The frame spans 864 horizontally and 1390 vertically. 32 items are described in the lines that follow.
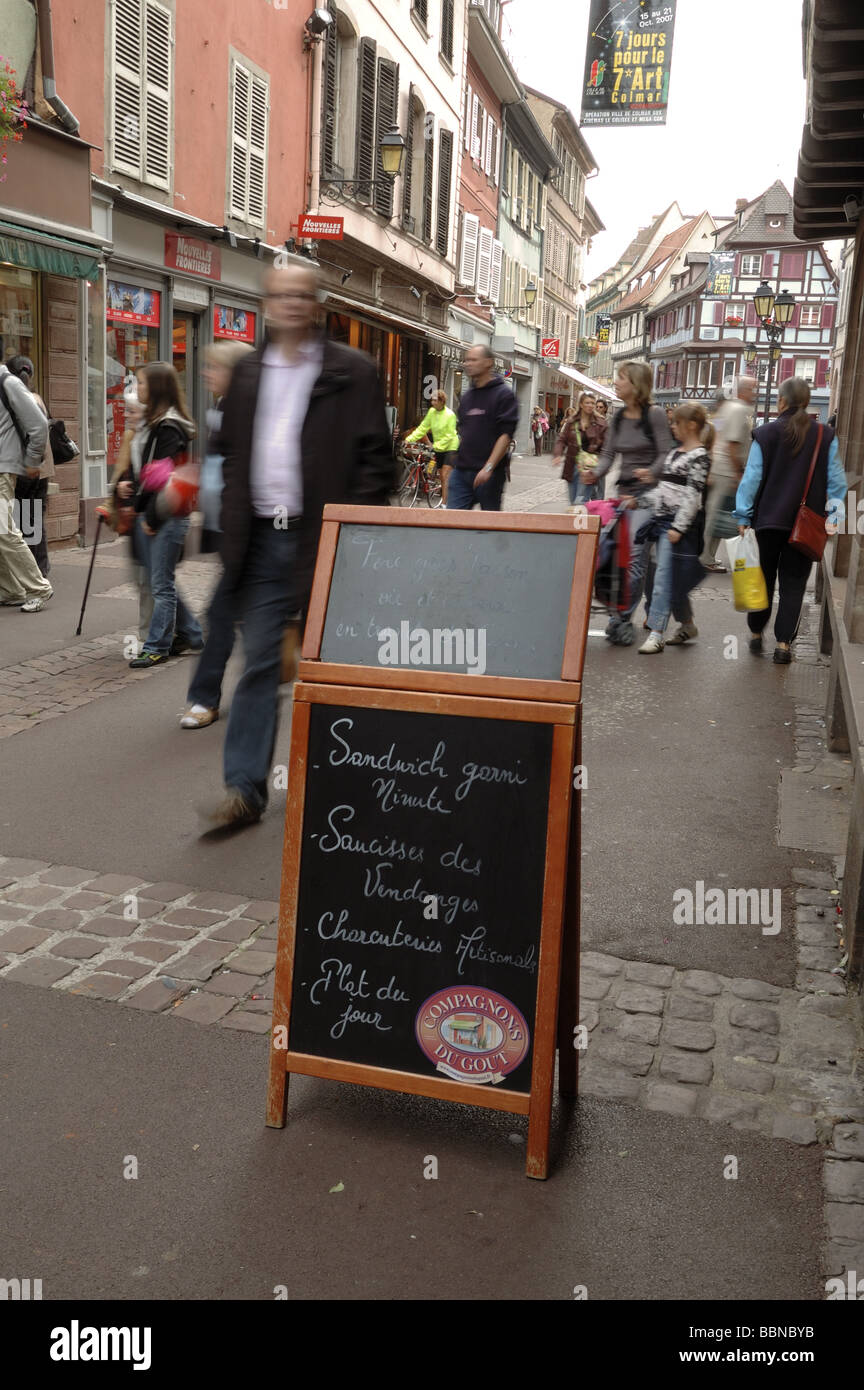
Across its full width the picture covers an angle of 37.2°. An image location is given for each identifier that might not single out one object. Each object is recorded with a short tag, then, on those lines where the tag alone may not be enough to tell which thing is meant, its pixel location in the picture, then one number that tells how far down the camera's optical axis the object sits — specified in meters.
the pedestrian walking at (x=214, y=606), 5.21
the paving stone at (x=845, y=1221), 2.69
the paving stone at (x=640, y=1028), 3.54
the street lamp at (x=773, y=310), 25.88
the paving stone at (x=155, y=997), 3.60
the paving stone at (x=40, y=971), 3.73
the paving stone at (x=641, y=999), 3.73
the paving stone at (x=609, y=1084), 3.26
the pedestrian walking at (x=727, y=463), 10.02
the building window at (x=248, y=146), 16.44
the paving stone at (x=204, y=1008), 3.55
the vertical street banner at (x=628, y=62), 12.77
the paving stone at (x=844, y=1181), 2.83
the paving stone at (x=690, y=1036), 3.50
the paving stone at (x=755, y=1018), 3.64
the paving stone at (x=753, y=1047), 3.46
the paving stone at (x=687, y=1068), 3.34
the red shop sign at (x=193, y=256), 15.03
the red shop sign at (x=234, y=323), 16.77
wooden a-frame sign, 2.84
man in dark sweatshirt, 9.58
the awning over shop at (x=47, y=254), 11.02
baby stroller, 8.85
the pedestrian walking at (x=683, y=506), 8.88
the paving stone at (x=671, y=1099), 3.20
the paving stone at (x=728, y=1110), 3.15
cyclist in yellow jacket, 14.68
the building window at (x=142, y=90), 13.34
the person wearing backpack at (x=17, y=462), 9.01
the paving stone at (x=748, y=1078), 3.30
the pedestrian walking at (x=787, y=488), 8.49
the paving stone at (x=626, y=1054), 3.39
